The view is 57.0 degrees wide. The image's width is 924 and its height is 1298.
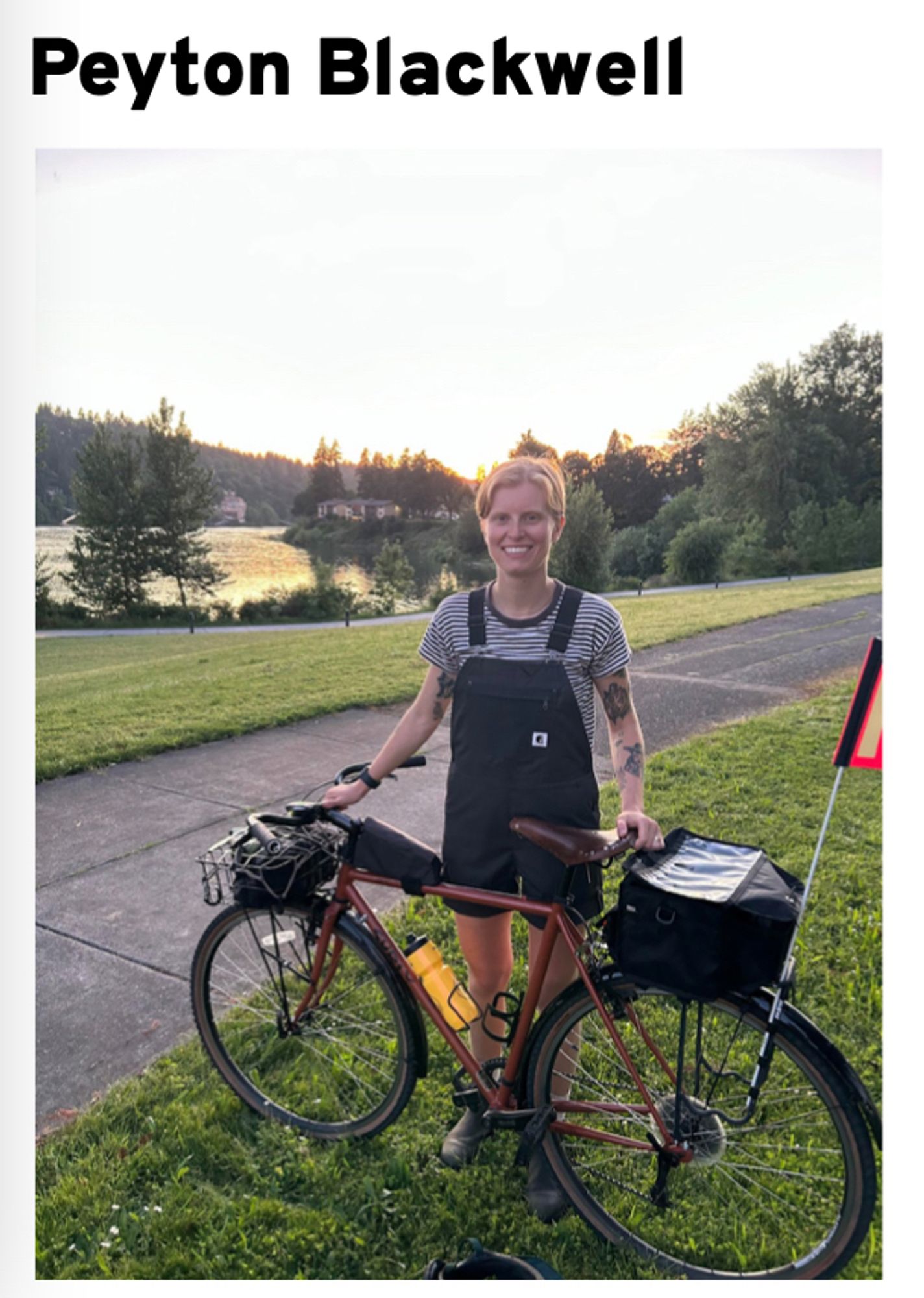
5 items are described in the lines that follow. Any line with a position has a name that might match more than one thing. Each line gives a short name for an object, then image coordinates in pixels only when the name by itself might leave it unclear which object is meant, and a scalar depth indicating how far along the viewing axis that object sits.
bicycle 1.85
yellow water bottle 2.19
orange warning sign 2.10
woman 1.93
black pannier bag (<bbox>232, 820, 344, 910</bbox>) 2.21
